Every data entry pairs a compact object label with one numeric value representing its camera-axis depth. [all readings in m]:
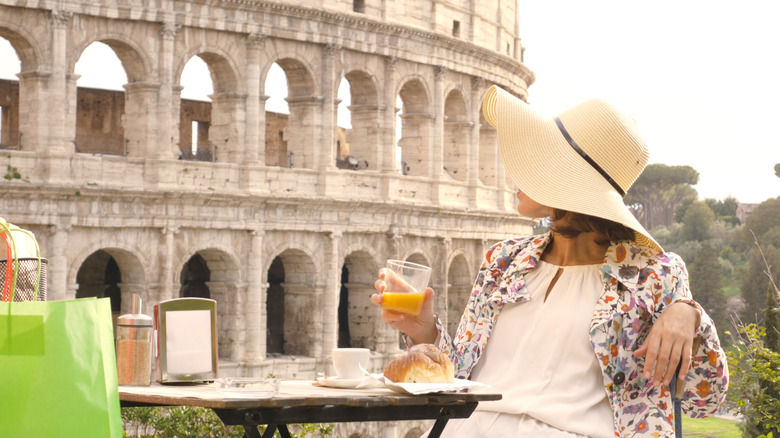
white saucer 4.50
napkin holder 4.87
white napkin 4.11
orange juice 4.52
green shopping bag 3.49
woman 4.17
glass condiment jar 4.81
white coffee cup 4.58
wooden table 4.05
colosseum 23.14
